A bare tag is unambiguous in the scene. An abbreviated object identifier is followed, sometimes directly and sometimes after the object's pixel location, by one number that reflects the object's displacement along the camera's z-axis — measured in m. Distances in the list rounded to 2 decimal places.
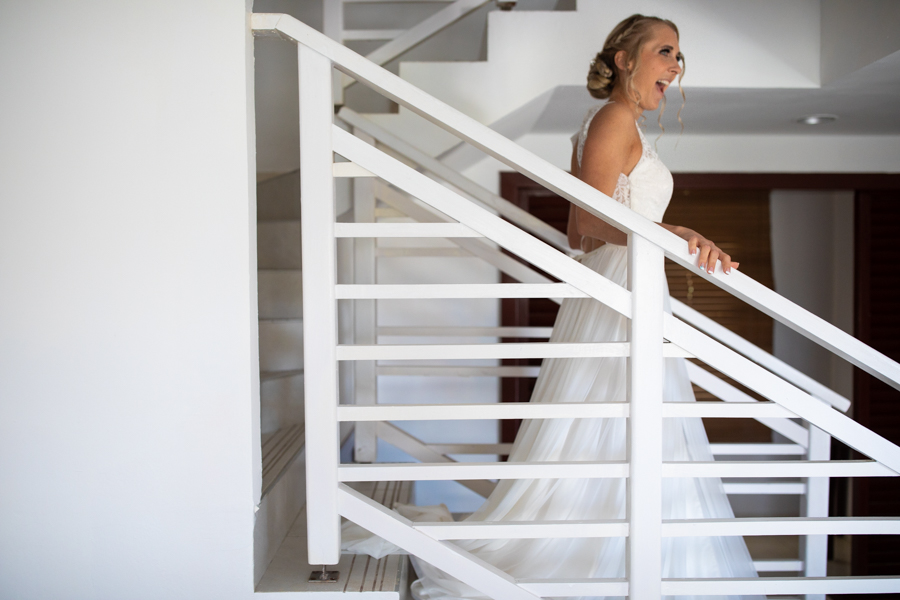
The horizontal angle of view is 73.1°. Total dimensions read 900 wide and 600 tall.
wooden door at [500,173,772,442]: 4.54
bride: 1.49
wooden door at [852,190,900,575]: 3.50
